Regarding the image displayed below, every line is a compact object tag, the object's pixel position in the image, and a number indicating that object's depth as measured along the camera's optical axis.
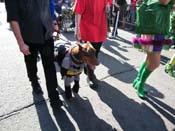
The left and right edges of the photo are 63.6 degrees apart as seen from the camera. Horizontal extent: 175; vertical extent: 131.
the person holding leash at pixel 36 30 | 1.65
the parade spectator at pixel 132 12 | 5.77
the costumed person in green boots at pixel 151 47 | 2.00
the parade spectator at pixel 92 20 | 2.21
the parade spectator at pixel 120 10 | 4.85
